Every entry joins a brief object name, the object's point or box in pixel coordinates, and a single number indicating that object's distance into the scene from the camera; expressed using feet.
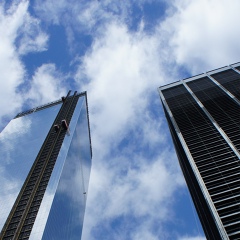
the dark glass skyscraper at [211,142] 190.07
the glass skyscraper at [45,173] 341.62
